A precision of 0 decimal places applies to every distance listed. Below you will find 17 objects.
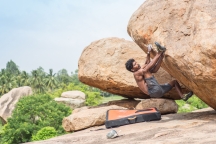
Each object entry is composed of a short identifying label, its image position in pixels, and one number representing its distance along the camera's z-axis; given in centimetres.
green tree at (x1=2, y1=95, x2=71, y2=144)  2223
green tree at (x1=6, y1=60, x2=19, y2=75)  8953
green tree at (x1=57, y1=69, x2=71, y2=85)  8088
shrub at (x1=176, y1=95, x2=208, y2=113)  2727
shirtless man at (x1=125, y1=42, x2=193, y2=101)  858
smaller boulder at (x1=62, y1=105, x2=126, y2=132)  1097
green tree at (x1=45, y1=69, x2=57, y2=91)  5096
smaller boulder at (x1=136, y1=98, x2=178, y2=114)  1141
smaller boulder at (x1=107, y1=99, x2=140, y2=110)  1269
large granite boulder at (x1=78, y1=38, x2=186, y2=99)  1180
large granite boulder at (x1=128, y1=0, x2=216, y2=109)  707
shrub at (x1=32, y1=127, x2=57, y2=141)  2032
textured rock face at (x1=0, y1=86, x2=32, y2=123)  2881
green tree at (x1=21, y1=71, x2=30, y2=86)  4908
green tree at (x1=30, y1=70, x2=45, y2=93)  4831
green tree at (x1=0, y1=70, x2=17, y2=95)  4625
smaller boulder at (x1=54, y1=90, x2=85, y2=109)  3191
